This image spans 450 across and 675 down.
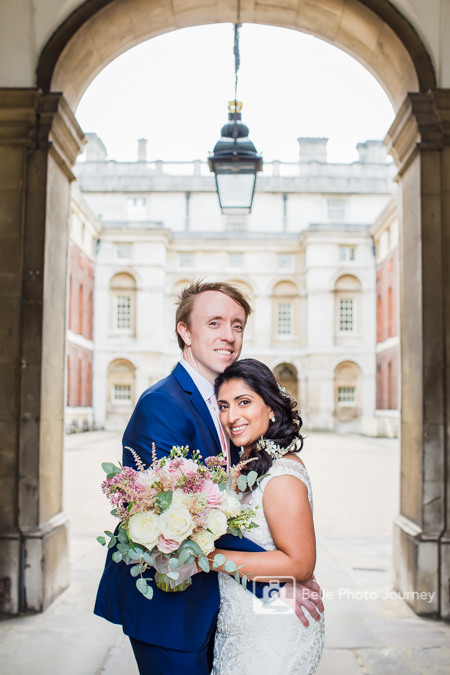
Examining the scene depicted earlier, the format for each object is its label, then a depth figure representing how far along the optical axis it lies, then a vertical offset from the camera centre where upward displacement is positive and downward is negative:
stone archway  5.23 +0.75
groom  2.42 -0.21
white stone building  36.59 +4.46
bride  2.34 -0.54
